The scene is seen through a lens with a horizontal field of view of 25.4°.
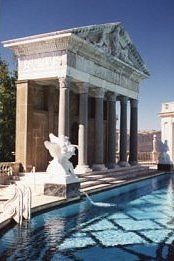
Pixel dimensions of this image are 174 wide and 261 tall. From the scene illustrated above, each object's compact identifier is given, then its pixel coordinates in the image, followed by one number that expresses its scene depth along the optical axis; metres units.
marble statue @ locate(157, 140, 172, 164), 26.78
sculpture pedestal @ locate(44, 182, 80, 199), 12.68
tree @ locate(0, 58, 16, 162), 20.91
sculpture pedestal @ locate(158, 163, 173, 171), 26.65
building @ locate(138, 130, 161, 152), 57.86
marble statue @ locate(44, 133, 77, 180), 12.61
